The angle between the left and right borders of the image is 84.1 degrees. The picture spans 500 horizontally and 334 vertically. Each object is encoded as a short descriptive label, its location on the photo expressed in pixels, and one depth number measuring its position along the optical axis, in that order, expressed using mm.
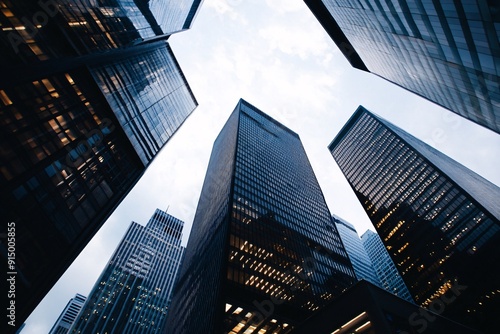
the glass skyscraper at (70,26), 28047
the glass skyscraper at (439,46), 26906
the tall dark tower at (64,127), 26703
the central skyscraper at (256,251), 44406
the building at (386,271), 147000
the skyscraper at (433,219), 72706
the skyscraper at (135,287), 134750
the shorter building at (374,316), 21031
